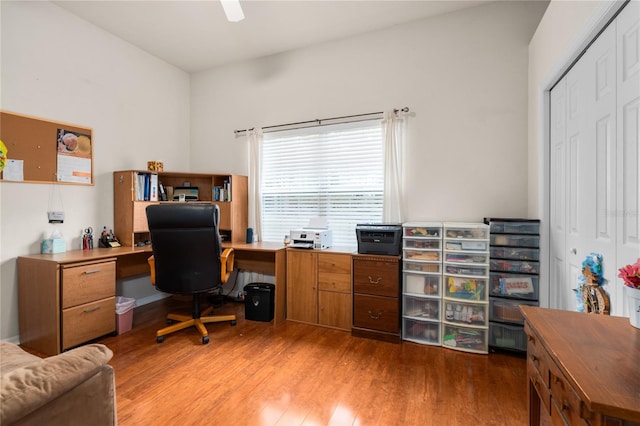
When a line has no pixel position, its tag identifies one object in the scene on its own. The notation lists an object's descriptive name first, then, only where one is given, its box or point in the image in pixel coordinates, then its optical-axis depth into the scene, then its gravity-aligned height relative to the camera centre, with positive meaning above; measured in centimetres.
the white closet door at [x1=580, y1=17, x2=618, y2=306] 134 +30
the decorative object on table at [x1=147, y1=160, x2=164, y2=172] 330 +55
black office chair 233 -31
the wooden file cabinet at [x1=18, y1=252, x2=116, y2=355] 220 -74
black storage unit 221 -51
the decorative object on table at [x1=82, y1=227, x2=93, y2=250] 284 -28
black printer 252 -24
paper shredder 294 -95
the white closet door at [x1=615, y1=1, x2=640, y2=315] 118 +33
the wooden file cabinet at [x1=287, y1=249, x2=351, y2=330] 274 -76
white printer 292 -27
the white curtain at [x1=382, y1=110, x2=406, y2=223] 288 +49
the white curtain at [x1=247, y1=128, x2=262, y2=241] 356 +50
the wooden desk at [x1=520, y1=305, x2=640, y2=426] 61 -40
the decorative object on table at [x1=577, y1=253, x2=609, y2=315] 135 -38
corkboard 235 +58
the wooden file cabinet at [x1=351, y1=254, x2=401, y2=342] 248 -77
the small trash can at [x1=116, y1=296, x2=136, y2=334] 261 -98
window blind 310 +41
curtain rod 291 +108
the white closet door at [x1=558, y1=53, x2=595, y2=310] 159 +22
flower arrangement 90 -21
